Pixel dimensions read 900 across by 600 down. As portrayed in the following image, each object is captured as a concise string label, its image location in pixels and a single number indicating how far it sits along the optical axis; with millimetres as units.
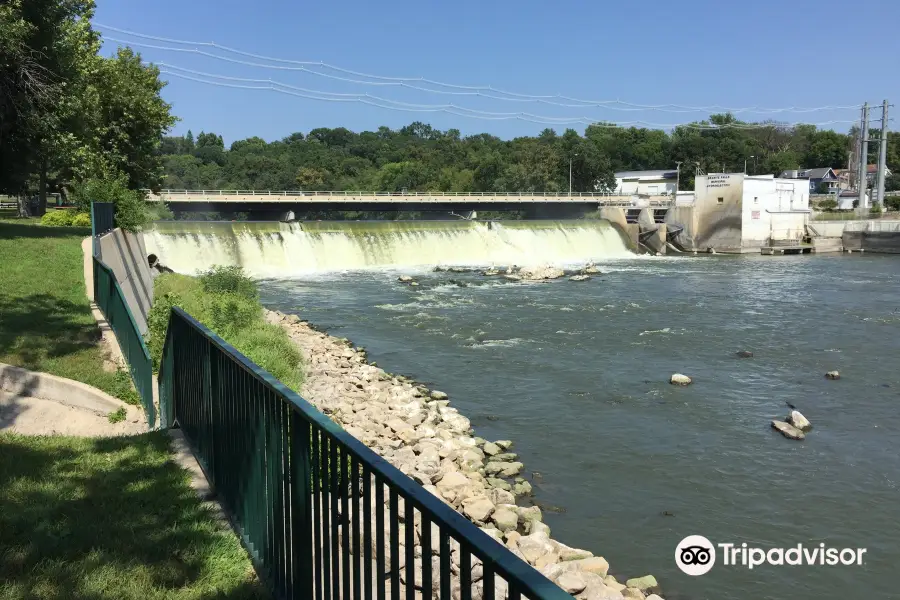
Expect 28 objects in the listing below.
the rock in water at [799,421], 12297
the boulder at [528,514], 8523
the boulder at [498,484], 9602
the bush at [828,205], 68050
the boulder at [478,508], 8188
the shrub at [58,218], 27766
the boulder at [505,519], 8139
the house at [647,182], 93250
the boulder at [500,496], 9055
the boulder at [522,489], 9641
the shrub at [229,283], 19812
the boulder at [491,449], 11055
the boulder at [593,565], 7257
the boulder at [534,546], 7242
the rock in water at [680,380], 15406
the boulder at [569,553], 7555
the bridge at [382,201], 53291
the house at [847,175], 94456
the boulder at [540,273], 35812
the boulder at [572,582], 6688
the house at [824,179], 91100
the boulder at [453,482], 8906
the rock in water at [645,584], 7328
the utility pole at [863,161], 64062
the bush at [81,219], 27978
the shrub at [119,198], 23516
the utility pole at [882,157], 64500
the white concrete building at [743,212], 51031
